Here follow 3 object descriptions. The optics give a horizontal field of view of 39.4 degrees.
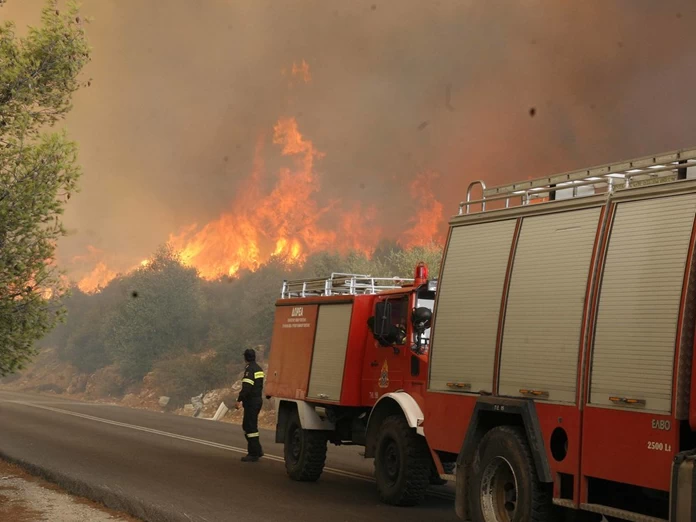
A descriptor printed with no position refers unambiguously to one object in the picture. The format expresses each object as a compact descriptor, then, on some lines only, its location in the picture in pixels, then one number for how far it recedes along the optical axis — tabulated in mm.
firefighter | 15602
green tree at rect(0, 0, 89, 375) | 13688
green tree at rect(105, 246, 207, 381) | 51031
